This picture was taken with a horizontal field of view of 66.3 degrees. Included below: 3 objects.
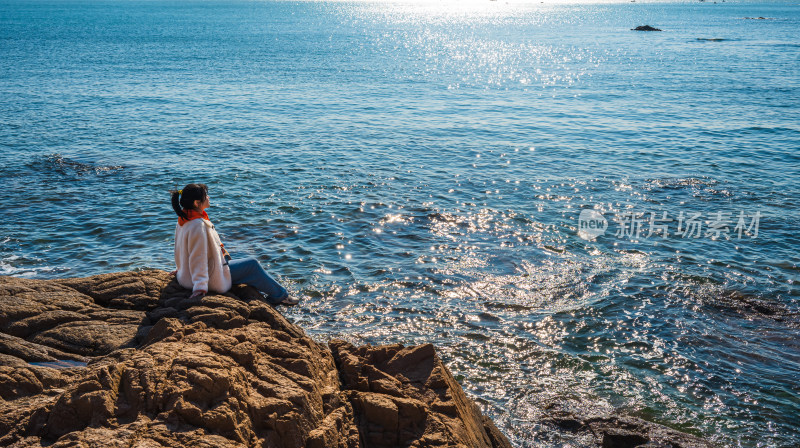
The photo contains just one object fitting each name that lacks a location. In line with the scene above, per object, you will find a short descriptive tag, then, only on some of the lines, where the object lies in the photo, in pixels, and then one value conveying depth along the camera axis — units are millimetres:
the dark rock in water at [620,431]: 9797
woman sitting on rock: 9734
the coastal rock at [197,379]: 6270
